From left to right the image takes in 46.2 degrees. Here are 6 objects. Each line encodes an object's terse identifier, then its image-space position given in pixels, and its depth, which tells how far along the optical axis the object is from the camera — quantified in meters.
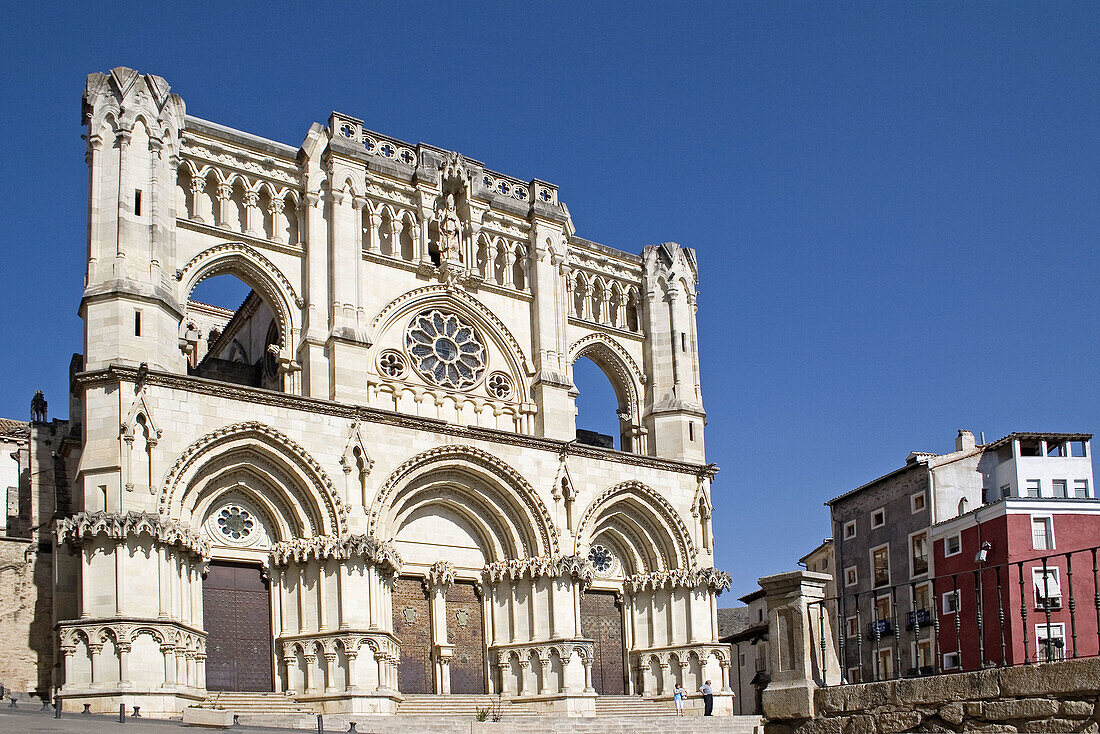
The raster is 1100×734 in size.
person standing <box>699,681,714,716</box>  31.50
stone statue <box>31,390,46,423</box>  36.59
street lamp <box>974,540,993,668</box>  40.53
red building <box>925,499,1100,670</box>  38.38
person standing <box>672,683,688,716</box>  31.55
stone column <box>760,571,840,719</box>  13.09
